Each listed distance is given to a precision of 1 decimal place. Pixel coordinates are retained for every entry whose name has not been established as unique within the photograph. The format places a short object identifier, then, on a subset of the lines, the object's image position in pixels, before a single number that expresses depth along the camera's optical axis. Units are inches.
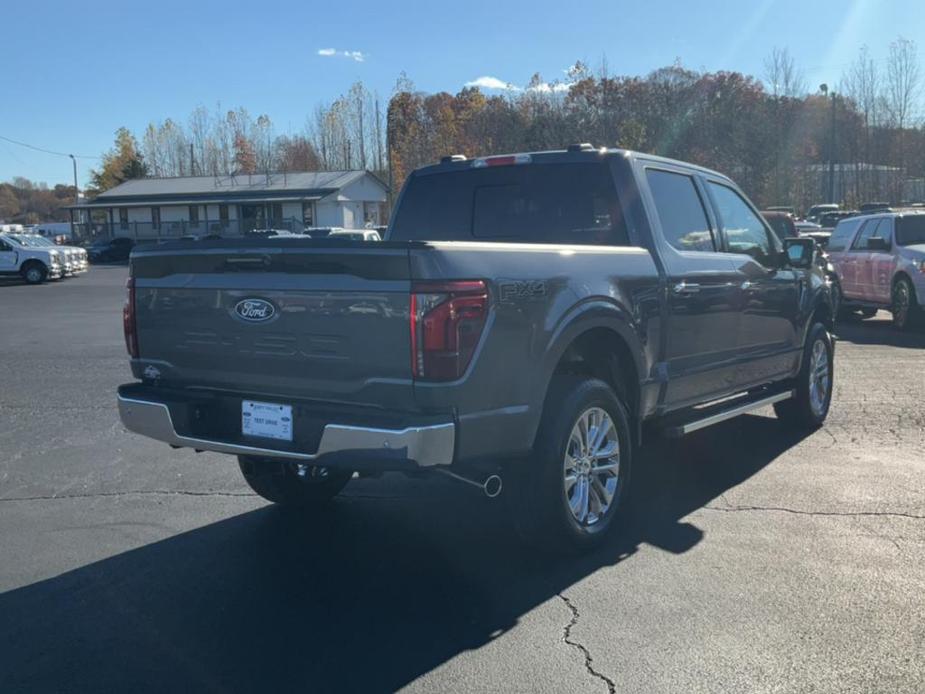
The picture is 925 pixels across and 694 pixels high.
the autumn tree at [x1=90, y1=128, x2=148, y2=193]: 3957.9
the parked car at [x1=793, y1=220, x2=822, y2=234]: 1134.4
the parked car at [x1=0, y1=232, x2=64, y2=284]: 1320.1
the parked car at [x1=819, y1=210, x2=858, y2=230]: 1320.1
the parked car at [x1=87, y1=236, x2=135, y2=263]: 2178.9
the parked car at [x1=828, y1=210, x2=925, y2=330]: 554.3
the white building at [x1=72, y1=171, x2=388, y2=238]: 2327.8
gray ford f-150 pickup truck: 156.6
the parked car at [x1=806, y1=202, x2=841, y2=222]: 1541.6
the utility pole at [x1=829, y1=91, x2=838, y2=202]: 1677.0
